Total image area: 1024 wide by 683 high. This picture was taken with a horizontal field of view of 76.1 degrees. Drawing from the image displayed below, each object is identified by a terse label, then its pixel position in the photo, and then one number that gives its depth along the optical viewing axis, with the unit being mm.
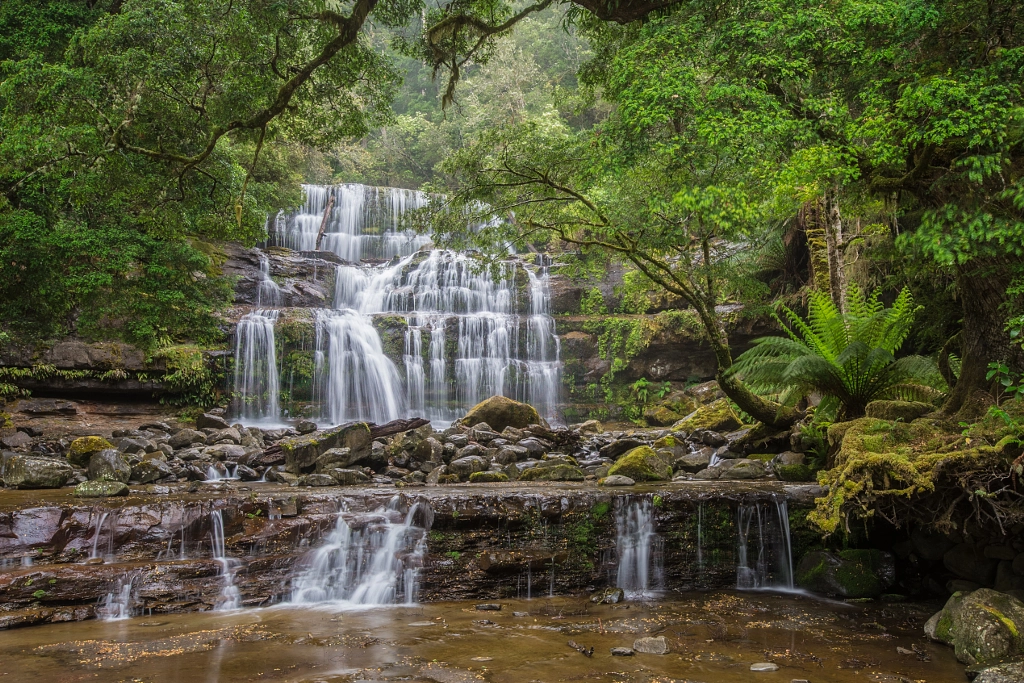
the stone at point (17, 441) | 10584
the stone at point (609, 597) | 5902
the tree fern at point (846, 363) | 7211
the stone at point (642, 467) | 8234
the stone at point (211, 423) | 12469
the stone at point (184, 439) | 10945
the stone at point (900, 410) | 6500
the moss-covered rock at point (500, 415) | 13008
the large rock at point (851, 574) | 5855
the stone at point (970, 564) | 5113
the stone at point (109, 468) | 8281
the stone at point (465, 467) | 9148
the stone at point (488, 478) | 8812
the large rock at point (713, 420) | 12055
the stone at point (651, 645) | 4477
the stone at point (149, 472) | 8594
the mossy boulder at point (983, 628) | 4152
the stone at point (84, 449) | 9242
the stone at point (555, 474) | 8773
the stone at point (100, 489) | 7096
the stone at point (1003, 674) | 3730
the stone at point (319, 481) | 8527
